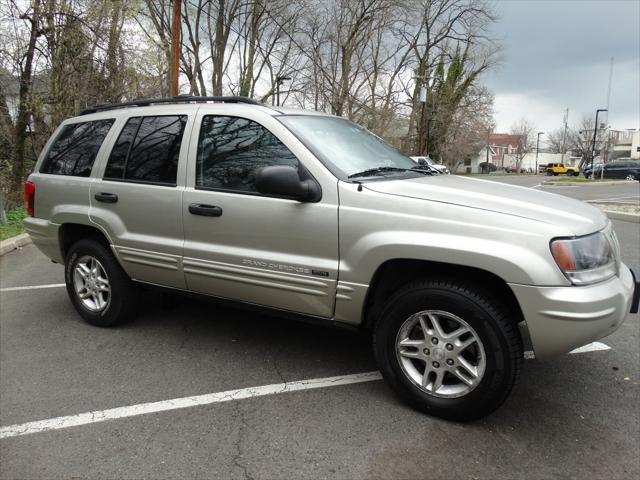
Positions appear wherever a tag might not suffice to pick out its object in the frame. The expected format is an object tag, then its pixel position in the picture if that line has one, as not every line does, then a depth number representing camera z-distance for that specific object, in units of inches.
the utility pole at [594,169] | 1503.7
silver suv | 98.7
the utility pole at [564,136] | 3166.8
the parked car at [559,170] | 2436.0
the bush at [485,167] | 3189.7
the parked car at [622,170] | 1411.2
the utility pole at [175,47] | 535.5
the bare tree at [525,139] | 3851.9
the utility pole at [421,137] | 860.0
